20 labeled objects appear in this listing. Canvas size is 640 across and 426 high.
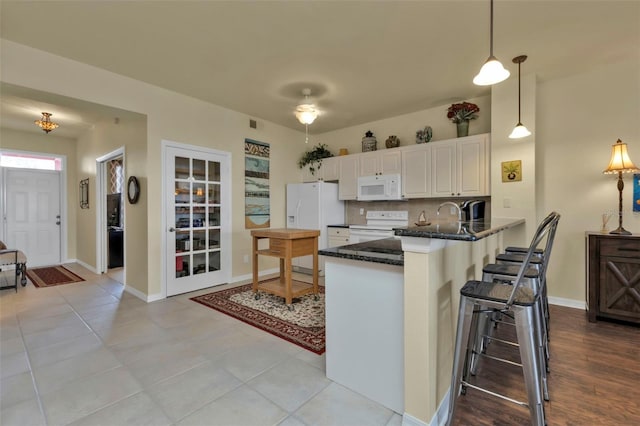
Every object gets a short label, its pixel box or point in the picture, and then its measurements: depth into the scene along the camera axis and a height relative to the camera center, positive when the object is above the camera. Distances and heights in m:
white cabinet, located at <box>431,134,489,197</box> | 3.68 +0.55
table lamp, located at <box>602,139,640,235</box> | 2.87 +0.41
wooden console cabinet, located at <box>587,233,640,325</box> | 2.74 -0.66
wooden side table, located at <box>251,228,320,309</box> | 3.28 -0.50
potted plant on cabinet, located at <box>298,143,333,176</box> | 5.43 +0.97
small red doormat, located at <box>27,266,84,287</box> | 4.57 -1.10
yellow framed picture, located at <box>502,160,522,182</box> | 3.37 +0.44
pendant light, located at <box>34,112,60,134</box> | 4.52 +1.37
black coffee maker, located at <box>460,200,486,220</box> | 3.10 -0.02
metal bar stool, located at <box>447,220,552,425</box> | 1.34 -0.57
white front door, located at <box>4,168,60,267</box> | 5.59 -0.06
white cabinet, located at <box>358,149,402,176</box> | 4.47 +0.74
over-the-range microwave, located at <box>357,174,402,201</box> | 4.44 +0.33
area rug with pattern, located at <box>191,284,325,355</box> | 2.61 -1.11
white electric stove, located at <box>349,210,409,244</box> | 4.49 -0.27
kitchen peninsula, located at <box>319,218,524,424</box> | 1.44 -0.53
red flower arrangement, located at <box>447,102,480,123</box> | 3.85 +1.29
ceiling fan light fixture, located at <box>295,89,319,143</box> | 3.46 +1.14
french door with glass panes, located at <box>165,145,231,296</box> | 3.85 -0.12
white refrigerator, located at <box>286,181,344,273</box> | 4.94 +0.01
